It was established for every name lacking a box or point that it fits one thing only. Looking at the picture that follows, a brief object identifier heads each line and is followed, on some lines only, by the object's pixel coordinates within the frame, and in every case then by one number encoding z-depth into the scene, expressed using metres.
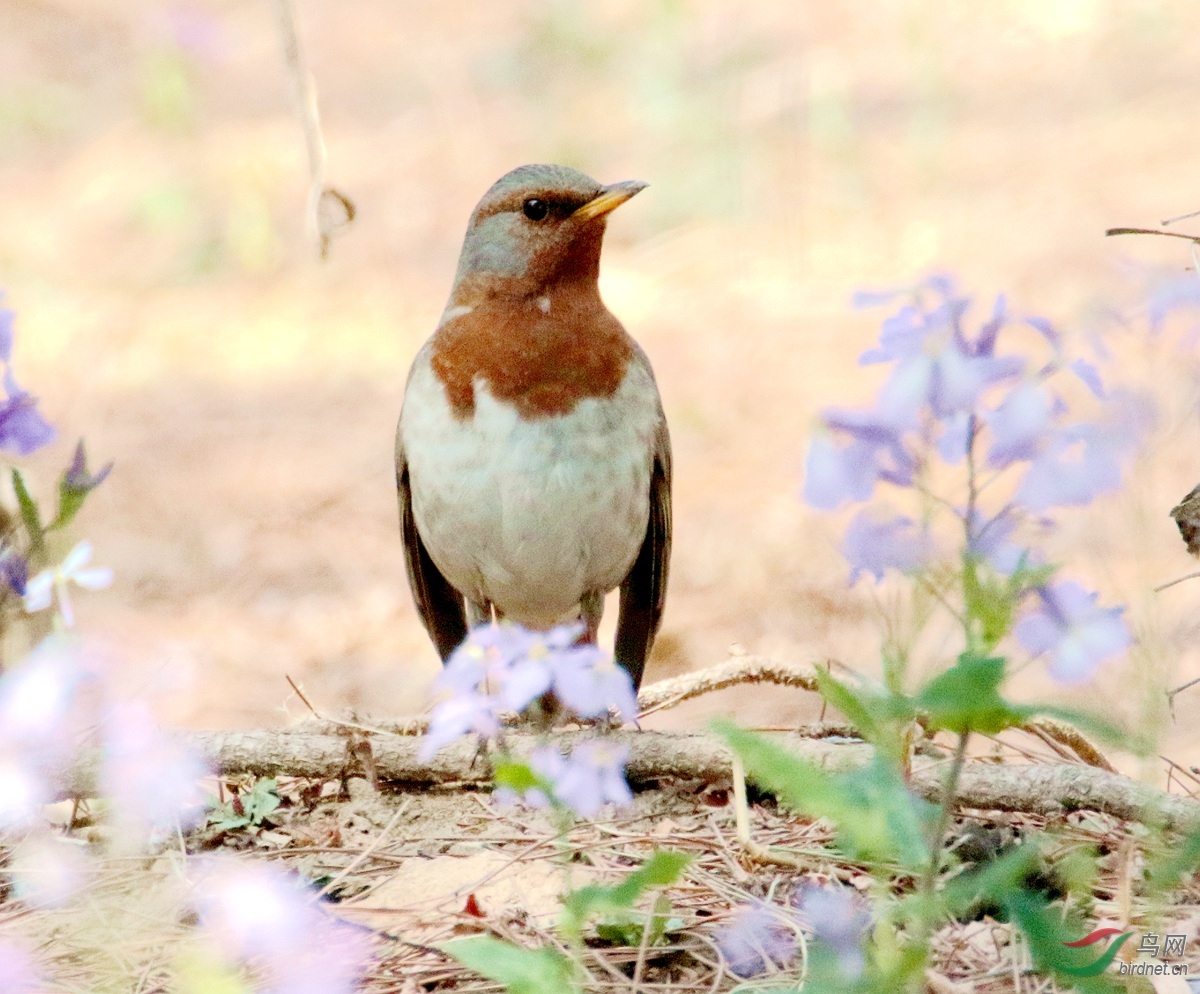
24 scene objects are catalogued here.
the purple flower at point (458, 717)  7.19
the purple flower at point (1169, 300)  6.42
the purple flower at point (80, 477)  7.24
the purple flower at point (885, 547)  6.54
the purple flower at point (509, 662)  7.23
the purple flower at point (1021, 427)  6.46
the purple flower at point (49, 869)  7.25
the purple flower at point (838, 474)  6.48
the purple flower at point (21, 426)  7.26
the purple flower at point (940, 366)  6.46
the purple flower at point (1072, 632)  6.35
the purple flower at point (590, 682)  7.23
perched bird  7.46
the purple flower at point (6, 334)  7.25
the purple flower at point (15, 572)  7.24
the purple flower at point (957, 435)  6.55
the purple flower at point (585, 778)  7.24
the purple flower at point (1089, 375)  6.40
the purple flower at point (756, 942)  7.29
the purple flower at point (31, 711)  6.95
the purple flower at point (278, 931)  7.24
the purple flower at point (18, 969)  7.26
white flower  7.23
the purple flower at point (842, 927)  7.23
